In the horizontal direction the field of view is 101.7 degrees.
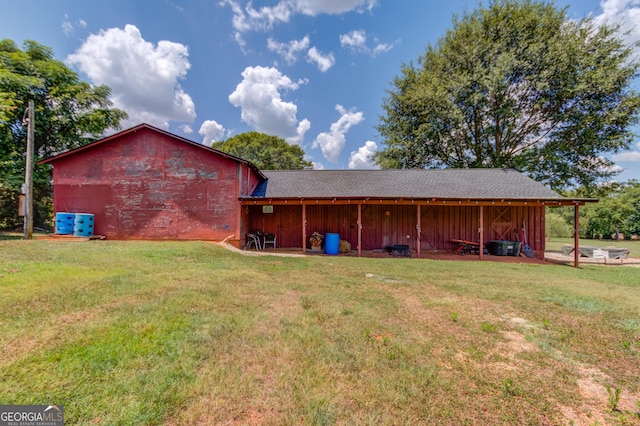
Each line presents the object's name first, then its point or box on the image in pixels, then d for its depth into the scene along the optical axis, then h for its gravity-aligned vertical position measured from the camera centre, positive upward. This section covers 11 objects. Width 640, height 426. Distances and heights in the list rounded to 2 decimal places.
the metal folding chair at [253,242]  11.99 -1.12
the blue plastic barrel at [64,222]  10.53 -0.29
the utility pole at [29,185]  10.09 +1.15
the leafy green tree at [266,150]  29.64 +8.18
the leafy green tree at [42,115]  14.43 +6.36
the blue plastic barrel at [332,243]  11.11 -1.05
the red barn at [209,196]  10.84 +0.90
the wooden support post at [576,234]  9.71 -0.47
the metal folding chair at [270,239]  12.45 -1.02
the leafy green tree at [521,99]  15.39 +7.82
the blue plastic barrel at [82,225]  10.55 -0.38
